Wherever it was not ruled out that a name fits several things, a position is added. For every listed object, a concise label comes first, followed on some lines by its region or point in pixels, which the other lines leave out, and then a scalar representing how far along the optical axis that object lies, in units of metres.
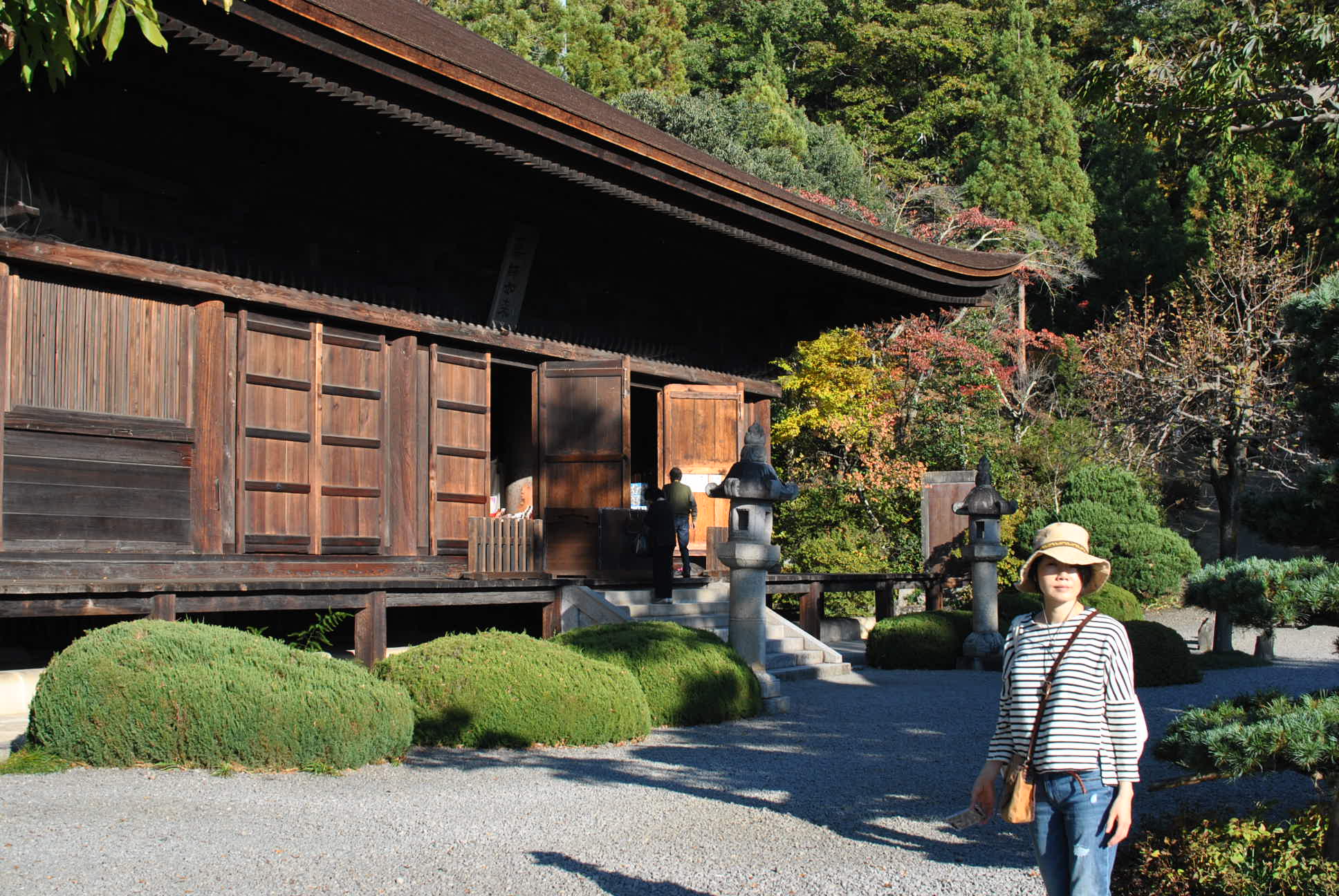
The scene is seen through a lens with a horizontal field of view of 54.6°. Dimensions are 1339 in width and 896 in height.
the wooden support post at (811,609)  18.22
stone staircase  14.44
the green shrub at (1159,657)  14.83
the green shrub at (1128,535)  26.75
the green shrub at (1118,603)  19.84
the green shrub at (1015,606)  19.56
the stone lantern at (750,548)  12.40
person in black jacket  14.02
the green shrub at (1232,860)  4.93
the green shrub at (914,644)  16.91
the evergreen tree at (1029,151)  38.28
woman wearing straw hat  4.07
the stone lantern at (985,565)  16.97
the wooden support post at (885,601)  20.55
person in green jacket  15.28
